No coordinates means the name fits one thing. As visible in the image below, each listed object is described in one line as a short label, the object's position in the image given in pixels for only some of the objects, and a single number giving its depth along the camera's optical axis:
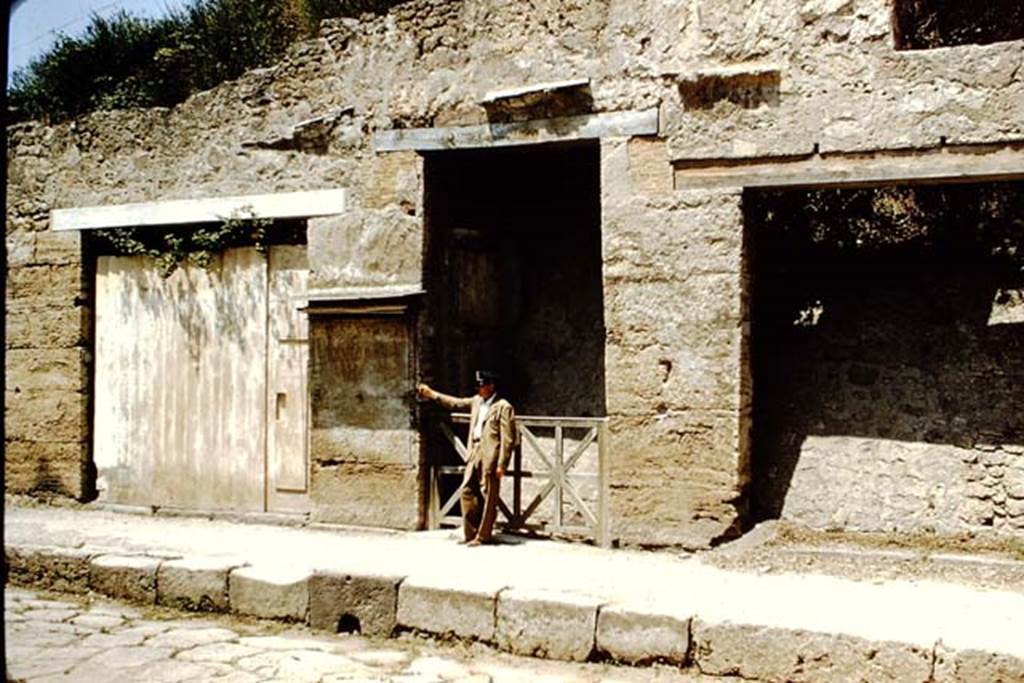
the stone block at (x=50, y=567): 7.70
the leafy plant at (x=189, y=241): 9.70
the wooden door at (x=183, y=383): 9.81
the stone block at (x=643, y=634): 5.80
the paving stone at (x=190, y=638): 6.32
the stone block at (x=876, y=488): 8.34
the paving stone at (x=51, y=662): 5.63
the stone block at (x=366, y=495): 8.86
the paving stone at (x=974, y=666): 5.01
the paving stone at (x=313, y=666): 5.71
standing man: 8.26
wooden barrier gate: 8.35
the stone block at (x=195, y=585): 7.12
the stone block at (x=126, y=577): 7.36
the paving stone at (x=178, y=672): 5.59
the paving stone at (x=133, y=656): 5.85
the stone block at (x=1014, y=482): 8.12
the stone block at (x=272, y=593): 6.86
